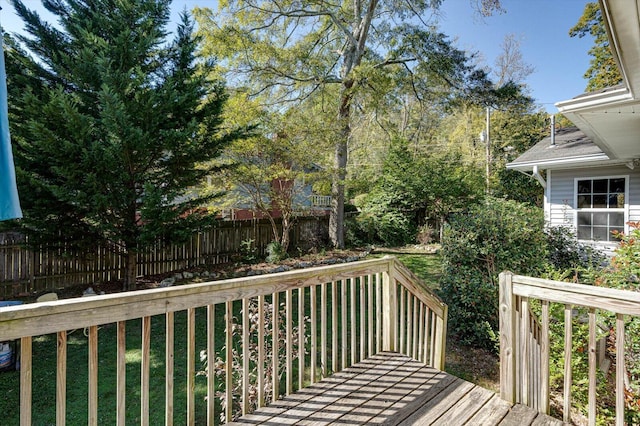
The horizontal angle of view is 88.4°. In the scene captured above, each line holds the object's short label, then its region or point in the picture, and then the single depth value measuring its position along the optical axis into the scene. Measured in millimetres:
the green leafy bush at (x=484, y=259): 4723
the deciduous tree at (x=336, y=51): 10039
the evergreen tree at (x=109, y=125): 5621
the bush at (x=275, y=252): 9055
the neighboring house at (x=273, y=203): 9742
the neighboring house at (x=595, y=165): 3750
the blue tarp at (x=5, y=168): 1710
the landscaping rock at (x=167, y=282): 6887
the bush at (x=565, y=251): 5866
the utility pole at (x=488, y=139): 16256
